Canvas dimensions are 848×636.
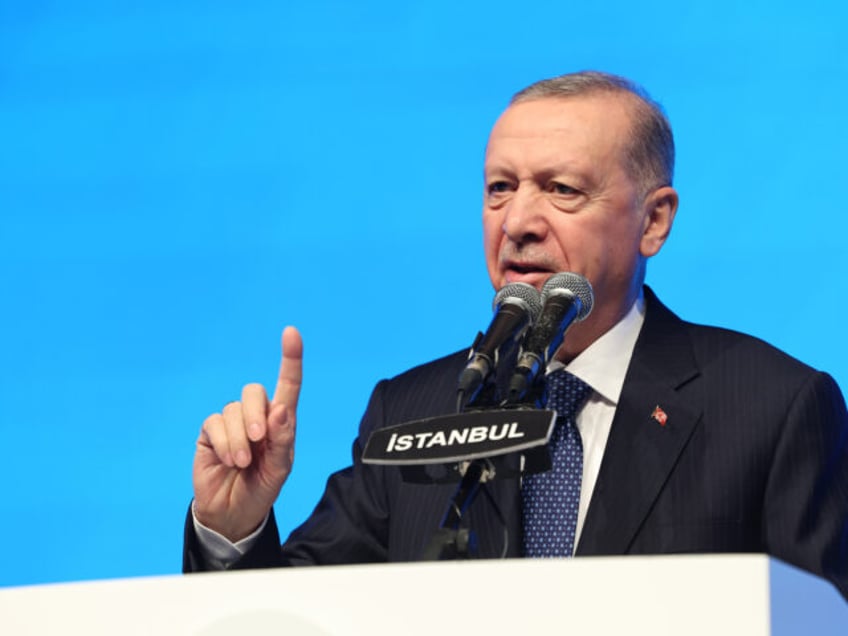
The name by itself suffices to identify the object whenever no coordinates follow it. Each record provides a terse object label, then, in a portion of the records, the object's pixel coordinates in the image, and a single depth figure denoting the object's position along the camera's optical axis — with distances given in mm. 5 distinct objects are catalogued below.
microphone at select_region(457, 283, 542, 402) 5067
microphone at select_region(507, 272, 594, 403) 5074
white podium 4757
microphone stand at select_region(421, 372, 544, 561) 4967
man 5328
